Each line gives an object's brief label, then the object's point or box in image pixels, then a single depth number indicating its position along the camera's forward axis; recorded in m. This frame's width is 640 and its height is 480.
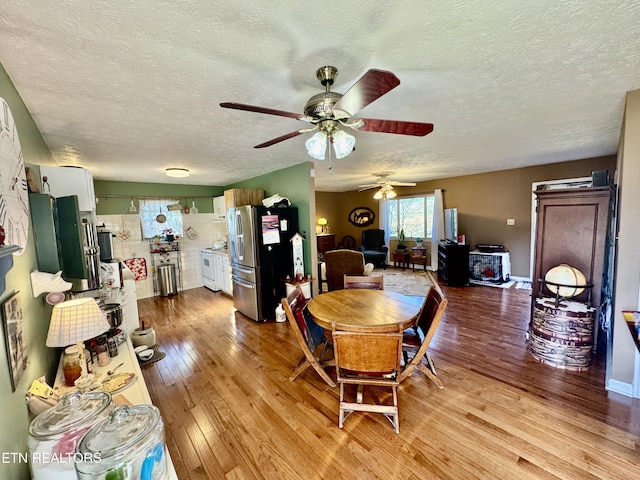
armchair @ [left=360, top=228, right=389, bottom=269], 7.29
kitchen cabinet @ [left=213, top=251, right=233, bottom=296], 5.12
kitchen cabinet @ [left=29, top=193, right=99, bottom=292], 1.53
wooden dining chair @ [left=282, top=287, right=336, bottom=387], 2.08
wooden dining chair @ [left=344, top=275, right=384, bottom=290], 3.03
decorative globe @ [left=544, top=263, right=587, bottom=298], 2.50
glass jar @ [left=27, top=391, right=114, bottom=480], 0.84
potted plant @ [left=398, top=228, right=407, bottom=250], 7.12
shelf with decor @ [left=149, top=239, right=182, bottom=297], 5.32
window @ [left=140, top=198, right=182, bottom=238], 5.24
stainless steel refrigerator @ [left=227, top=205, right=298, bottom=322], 3.77
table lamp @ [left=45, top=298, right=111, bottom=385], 1.30
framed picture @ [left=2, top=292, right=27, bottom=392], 0.97
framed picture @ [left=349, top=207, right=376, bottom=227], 8.14
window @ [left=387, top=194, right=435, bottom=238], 6.78
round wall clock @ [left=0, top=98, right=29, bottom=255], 1.00
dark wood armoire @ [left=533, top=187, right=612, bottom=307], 2.50
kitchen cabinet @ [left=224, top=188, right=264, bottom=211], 4.54
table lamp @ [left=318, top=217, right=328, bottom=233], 8.54
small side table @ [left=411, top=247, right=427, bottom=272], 6.66
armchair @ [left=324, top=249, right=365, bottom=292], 4.39
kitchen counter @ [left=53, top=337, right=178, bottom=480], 1.38
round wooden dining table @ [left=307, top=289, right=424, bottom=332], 1.98
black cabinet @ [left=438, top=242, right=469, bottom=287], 5.23
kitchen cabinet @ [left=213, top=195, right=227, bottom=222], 5.56
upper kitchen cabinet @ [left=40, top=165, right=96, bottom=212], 2.03
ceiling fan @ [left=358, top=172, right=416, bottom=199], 5.41
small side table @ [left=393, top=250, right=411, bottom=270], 6.95
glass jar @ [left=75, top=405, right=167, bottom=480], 0.74
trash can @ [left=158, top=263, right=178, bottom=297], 5.30
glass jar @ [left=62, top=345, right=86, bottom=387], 1.49
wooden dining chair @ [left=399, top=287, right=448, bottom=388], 1.90
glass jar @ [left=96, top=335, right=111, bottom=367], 1.81
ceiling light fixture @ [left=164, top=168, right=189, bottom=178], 3.82
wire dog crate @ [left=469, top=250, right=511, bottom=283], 5.22
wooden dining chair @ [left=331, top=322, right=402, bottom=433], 1.74
